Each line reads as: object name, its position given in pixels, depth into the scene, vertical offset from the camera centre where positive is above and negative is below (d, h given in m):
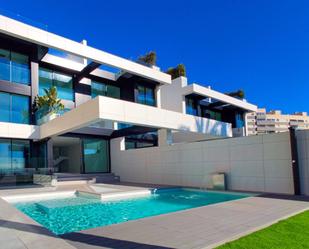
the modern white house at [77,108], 14.30 +2.49
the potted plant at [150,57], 36.03 +12.36
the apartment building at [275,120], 97.63 +9.56
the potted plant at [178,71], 35.16 +10.24
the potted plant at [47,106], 17.52 +3.12
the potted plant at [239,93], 38.07 +7.50
